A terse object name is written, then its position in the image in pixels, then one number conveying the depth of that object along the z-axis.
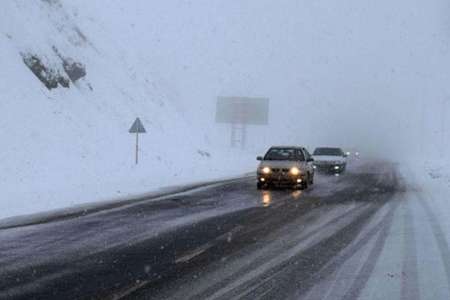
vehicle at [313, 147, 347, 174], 34.58
